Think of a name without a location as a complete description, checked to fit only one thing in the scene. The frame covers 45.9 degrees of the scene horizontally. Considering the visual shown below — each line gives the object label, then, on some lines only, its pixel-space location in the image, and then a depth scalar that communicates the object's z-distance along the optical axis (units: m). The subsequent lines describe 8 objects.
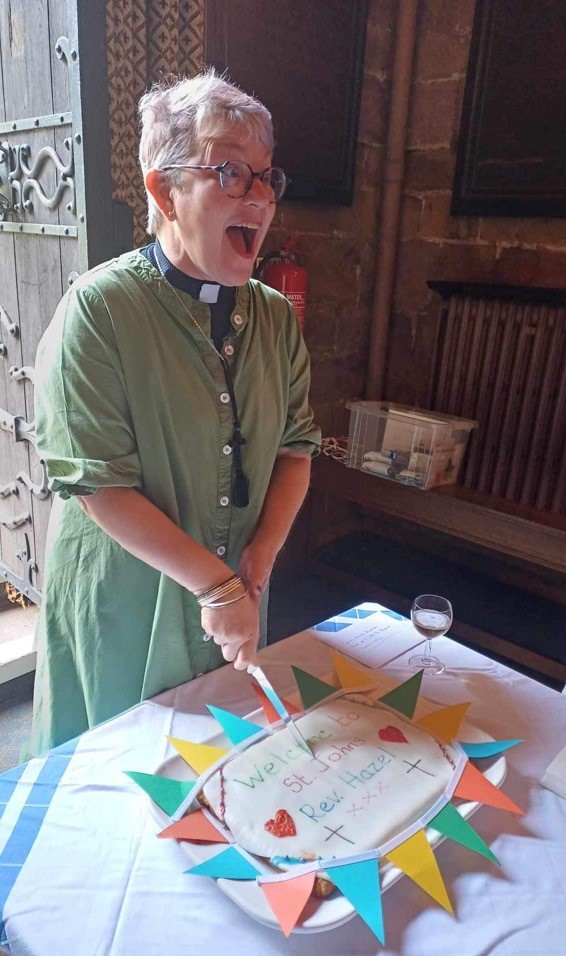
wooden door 1.57
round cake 0.72
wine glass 1.08
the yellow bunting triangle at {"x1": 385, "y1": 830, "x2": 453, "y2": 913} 0.67
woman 0.93
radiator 2.26
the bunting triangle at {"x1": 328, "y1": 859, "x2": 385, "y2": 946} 0.63
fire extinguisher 2.29
